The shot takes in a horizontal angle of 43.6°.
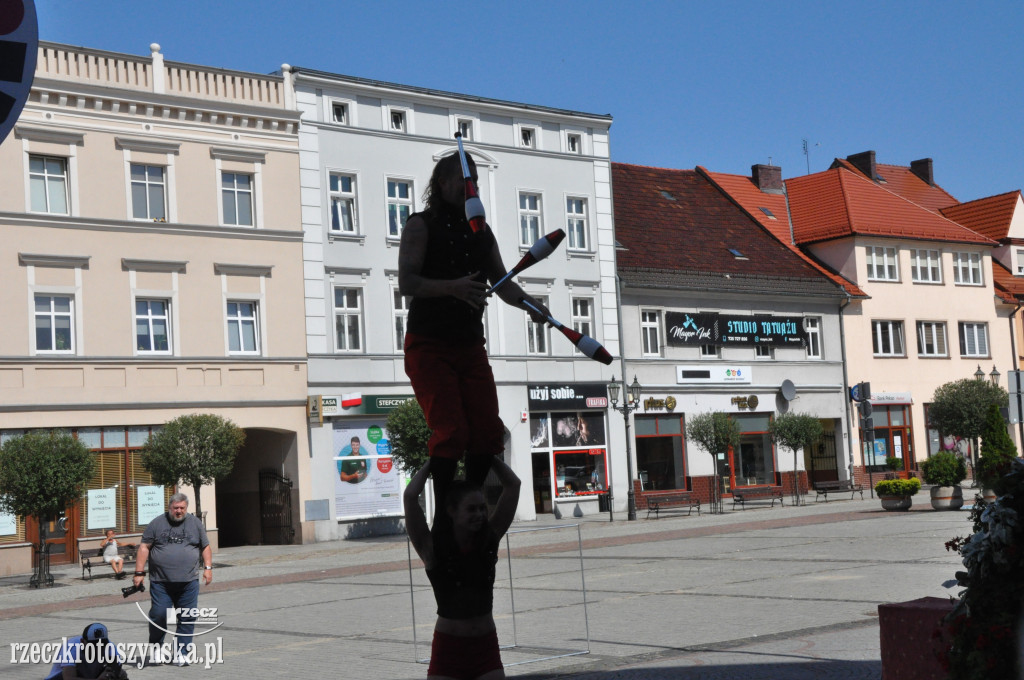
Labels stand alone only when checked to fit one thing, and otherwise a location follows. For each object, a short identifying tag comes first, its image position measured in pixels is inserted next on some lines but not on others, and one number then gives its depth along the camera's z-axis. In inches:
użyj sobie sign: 1483.8
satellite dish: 1732.3
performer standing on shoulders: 201.2
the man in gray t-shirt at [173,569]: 466.0
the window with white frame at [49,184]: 1139.3
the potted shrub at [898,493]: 1207.6
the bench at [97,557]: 989.9
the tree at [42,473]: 907.4
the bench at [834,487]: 1558.8
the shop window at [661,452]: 1587.1
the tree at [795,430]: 1510.8
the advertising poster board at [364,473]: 1316.4
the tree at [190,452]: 1050.1
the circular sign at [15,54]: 154.7
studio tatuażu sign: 1631.4
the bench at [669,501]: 1389.0
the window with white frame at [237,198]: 1256.8
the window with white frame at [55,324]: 1129.4
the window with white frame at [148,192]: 1198.9
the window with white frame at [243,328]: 1246.3
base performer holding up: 193.5
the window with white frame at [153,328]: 1189.1
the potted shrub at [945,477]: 1200.8
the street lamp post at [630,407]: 1346.0
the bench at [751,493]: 1502.5
